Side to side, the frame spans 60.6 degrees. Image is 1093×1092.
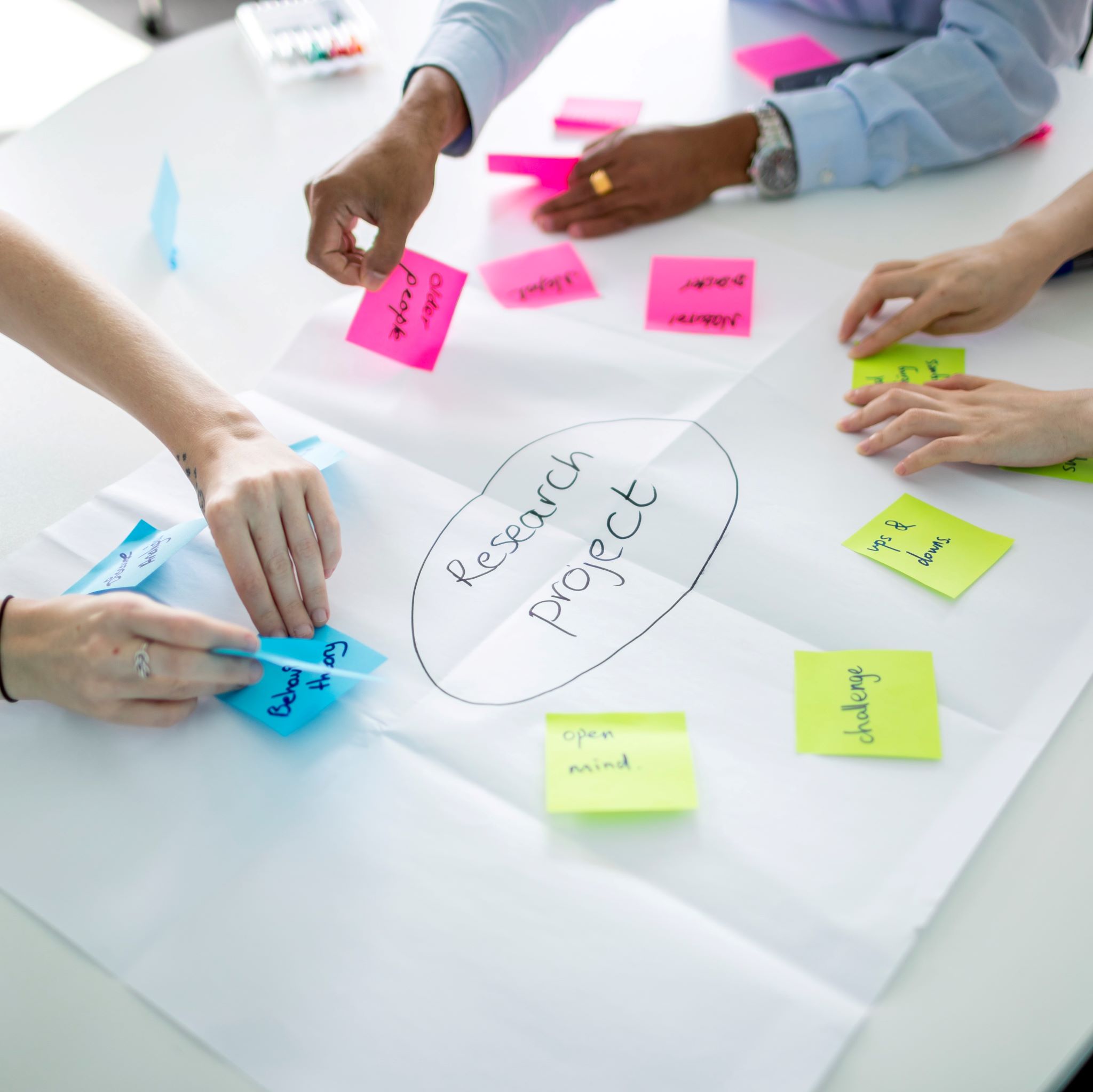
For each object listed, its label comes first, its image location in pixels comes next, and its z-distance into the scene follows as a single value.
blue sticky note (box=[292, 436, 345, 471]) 0.83
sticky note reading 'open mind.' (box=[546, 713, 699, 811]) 0.59
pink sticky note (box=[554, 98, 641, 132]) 1.26
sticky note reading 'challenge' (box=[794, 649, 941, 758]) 0.62
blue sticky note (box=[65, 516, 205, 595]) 0.73
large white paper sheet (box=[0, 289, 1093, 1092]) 0.51
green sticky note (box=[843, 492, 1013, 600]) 0.72
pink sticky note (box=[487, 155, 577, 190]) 1.14
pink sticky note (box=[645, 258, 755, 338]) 0.98
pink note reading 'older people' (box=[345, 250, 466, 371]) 0.95
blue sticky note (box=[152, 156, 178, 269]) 1.07
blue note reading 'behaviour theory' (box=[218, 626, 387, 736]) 0.65
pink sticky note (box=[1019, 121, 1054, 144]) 1.19
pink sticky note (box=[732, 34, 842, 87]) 1.31
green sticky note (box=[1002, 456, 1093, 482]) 0.80
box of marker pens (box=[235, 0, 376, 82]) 1.37
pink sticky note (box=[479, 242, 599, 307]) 1.02
